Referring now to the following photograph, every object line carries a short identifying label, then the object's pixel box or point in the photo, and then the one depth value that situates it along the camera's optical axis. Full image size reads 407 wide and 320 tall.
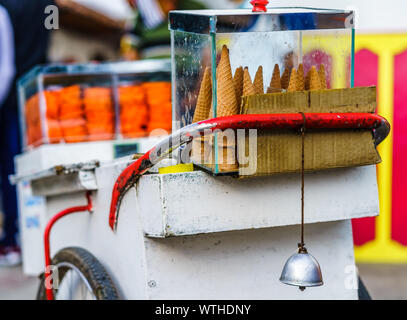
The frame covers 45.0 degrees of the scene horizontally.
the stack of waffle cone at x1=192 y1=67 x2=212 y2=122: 1.82
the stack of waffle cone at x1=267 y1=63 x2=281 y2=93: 1.93
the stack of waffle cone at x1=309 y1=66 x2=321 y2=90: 1.81
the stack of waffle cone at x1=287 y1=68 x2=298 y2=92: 1.79
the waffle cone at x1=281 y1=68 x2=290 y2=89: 1.95
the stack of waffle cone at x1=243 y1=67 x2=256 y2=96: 1.72
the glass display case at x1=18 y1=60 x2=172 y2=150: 3.67
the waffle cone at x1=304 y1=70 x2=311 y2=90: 1.89
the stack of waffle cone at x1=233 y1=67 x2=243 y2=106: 1.78
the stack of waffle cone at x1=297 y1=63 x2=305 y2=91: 1.81
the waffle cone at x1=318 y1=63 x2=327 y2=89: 1.88
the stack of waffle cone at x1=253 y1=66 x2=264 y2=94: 1.81
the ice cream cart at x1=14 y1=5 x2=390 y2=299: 1.59
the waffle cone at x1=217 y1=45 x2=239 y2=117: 1.67
